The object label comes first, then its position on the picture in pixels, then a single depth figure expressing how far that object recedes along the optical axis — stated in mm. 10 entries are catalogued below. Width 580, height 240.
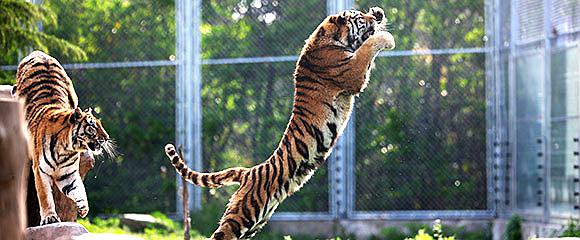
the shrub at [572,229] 19062
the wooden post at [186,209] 16036
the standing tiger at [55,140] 12539
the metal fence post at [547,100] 22016
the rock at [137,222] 23328
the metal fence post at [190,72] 24641
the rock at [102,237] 10088
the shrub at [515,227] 22484
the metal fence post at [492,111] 23828
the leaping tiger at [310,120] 12008
